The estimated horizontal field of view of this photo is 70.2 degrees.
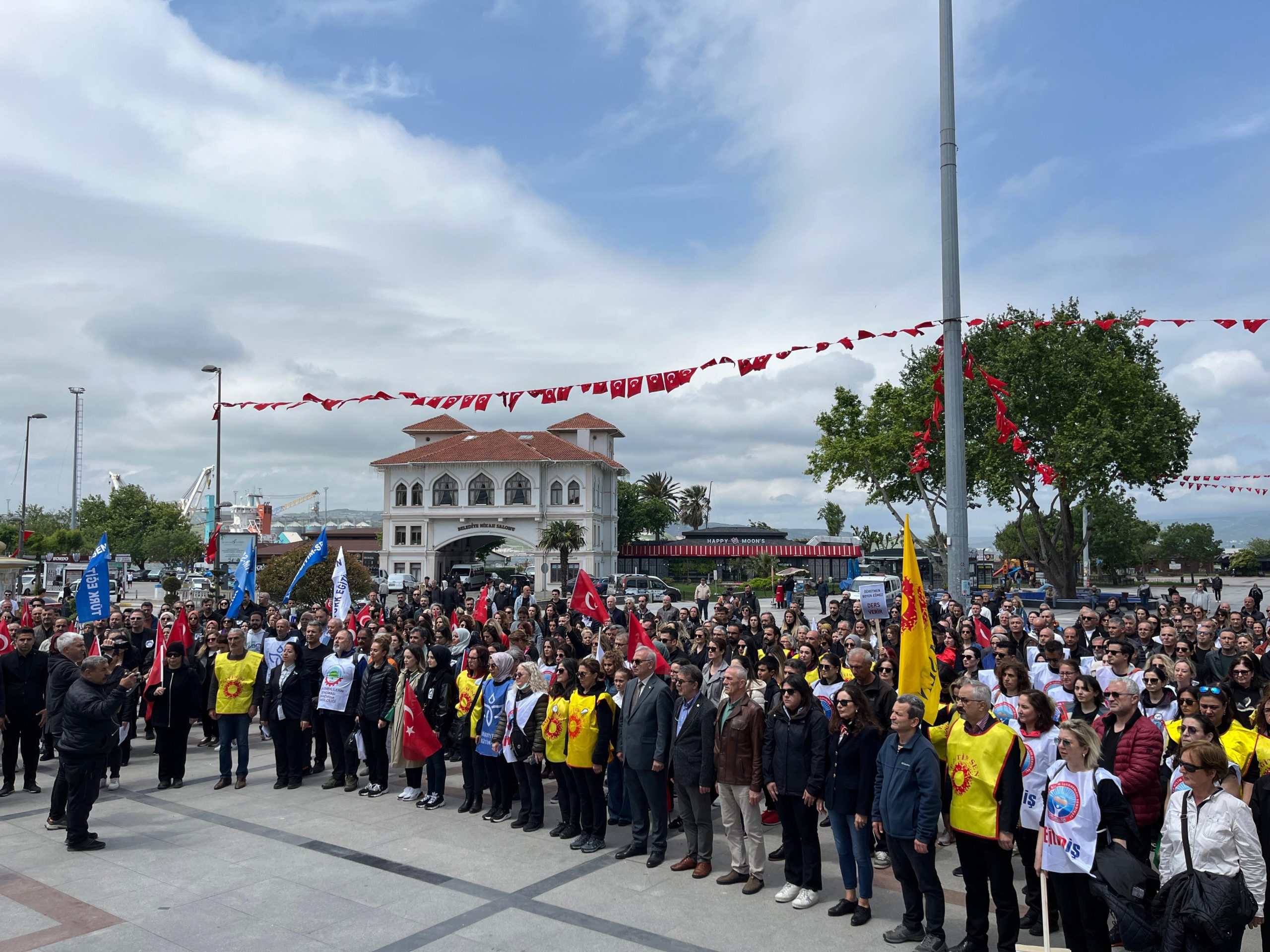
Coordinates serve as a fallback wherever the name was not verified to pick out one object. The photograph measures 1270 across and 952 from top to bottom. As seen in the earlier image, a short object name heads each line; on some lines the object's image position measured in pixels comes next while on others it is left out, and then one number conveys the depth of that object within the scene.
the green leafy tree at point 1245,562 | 79.94
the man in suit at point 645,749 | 7.18
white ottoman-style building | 64.44
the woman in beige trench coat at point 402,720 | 9.15
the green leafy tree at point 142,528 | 80.31
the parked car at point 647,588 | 42.12
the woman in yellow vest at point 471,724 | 8.82
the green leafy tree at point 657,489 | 105.94
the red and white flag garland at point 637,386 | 17.06
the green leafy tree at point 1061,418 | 36.56
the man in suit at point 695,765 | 6.85
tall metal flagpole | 14.78
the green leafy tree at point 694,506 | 108.44
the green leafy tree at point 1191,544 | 95.44
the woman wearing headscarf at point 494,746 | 8.50
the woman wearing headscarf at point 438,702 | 9.15
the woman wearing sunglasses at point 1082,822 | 4.83
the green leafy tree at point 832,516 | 105.88
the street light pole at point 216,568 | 29.05
